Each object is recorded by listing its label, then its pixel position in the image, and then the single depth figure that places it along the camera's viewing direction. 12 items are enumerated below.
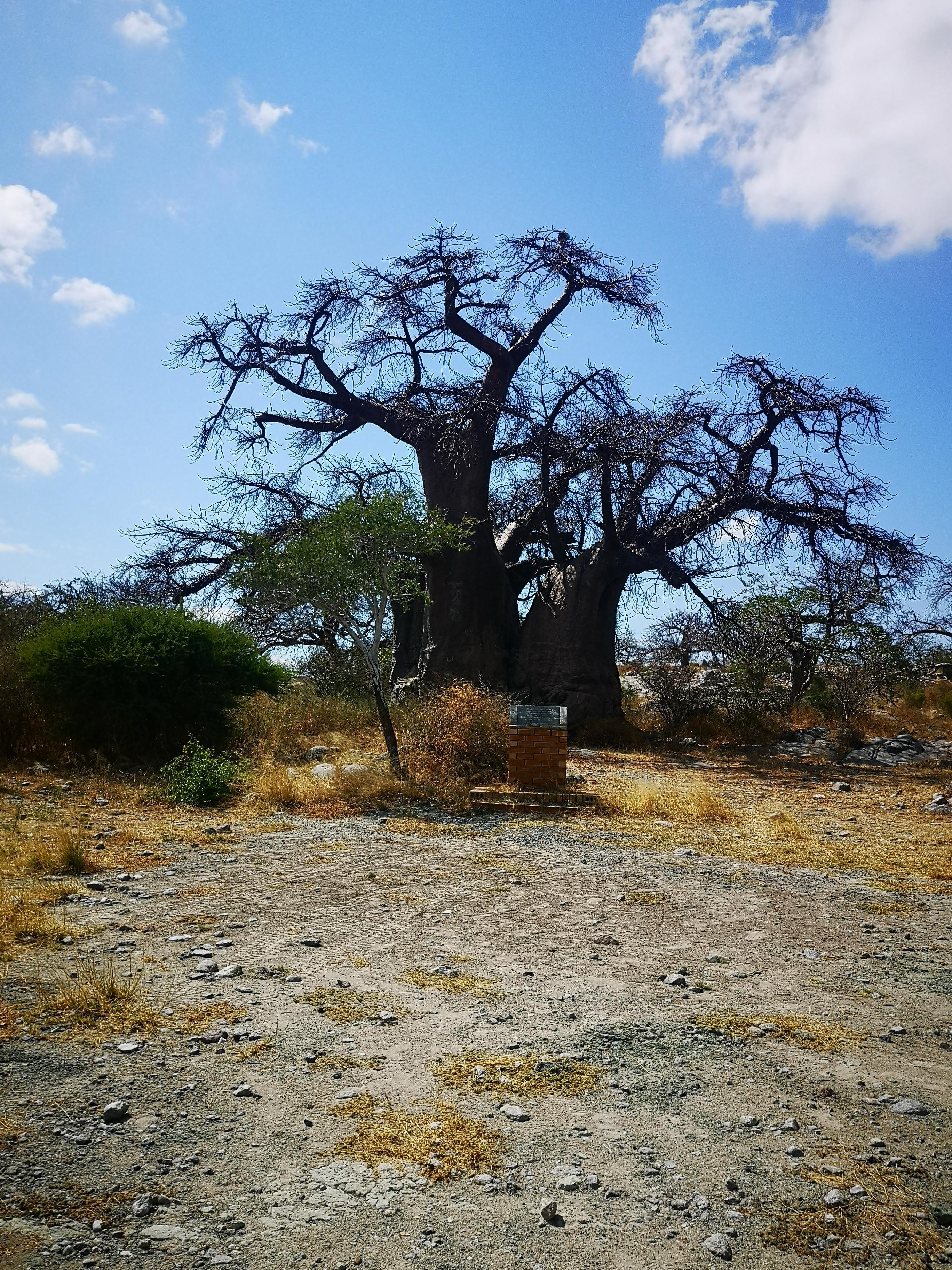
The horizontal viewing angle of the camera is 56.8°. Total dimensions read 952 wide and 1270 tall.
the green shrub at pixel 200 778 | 8.63
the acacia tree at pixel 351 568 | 9.96
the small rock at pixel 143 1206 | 2.29
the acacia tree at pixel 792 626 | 15.02
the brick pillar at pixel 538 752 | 9.16
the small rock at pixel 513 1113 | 2.80
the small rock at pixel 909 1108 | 2.86
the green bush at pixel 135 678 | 10.02
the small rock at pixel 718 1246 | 2.19
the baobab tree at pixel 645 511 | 14.58
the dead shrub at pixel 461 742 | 9.89
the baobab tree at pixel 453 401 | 15.91
